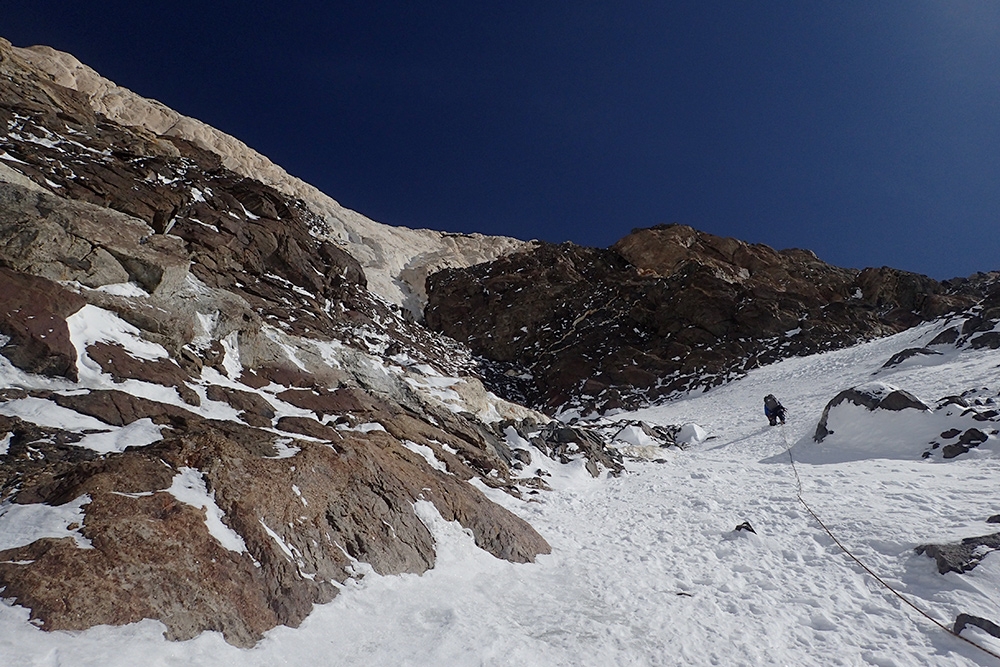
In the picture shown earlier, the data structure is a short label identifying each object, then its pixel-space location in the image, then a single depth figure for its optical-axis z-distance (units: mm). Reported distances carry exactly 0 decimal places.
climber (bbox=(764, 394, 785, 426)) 20094
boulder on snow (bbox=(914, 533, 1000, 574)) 5973
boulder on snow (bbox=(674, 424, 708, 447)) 22250
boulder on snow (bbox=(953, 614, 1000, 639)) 4712
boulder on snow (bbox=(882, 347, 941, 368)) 22750
